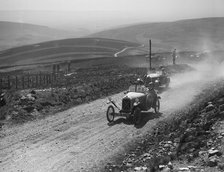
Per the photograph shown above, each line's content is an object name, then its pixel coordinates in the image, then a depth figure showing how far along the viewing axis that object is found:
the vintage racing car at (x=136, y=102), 19.02
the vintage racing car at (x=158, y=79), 30.42
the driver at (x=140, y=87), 20.75
